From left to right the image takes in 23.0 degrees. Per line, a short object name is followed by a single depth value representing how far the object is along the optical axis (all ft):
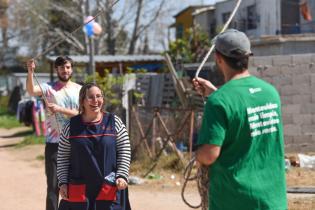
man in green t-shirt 12.83
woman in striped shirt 18.89
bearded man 24.01
